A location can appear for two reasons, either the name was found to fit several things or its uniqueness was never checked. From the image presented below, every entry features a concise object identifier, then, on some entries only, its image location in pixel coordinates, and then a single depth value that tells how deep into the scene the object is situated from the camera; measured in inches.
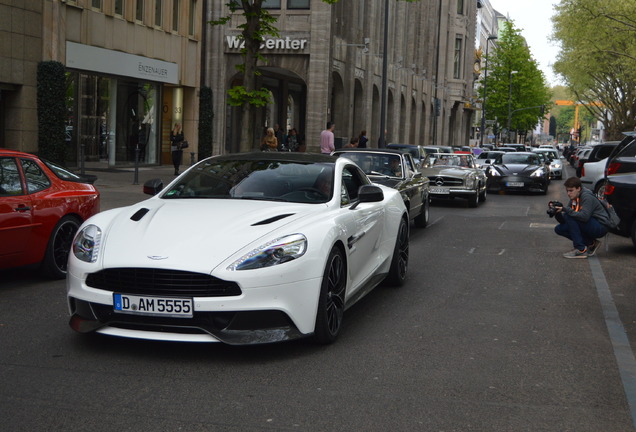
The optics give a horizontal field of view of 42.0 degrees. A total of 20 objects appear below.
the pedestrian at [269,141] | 992.2
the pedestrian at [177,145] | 1062.4
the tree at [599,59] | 1977.1
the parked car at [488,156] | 1421.3
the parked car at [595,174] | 949.6
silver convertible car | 838.5
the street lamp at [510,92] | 3375.5
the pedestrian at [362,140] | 1214.9
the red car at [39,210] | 318.0
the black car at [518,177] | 1088.8
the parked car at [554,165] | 1624.0
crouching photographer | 454.6
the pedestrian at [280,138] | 1447.2
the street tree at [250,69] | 754.2
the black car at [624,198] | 483.5
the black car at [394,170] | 546.3
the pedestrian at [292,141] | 1525.2
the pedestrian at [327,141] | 1076.5
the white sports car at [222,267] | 213.5
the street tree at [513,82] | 3511.3
